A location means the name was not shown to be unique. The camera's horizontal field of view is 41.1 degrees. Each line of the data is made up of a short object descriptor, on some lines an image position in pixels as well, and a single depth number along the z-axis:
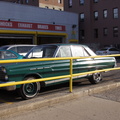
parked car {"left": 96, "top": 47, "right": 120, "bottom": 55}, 20.13
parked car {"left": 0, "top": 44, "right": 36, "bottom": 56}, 8.48
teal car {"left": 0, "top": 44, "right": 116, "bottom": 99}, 4.36
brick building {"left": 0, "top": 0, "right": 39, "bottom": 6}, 35.15
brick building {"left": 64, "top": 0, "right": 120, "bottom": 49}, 26.89
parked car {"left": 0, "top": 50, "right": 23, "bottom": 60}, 6.74
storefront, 16.46
